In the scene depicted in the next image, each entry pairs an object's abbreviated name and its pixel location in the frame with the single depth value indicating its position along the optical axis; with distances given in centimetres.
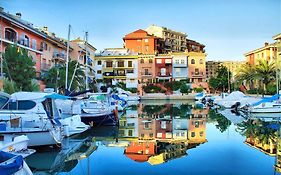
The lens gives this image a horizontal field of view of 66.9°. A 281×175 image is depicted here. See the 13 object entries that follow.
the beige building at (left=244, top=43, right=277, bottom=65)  4278
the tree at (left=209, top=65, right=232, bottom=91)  4765
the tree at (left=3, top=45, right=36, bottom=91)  1840
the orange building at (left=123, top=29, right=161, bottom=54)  5356
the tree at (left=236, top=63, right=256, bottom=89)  3331
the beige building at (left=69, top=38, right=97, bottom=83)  3813
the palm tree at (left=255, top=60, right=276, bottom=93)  3178
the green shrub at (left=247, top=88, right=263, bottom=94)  3319
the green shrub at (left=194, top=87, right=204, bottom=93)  4621
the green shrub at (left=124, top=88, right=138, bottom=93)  4584
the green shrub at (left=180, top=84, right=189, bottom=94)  4422
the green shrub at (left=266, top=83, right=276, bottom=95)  3004
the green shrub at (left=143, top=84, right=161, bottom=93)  4527
